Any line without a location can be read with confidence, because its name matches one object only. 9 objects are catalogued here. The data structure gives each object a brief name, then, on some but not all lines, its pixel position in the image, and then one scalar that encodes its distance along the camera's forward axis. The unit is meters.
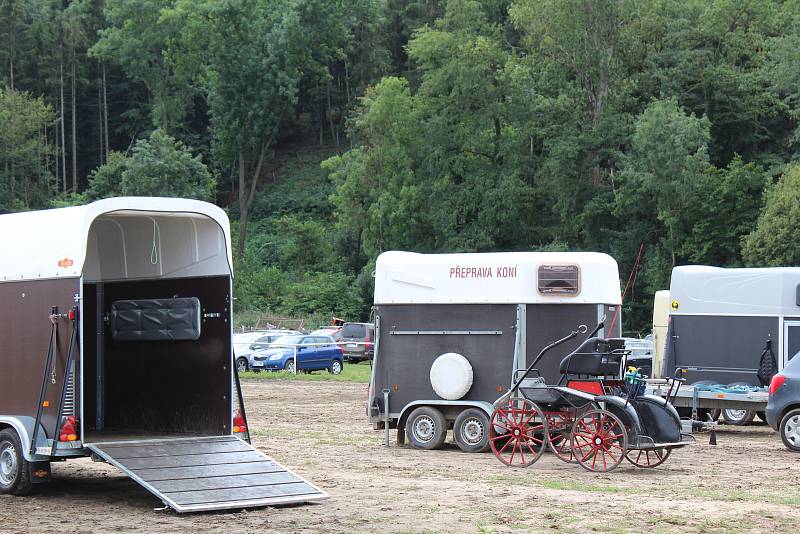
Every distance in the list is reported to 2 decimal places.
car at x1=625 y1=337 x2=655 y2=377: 32.71
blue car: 40.94
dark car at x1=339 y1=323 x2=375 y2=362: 48.96
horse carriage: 15.69
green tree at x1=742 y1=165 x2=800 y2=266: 50.00
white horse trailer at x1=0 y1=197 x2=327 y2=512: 12.69
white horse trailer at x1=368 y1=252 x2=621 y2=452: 18.09
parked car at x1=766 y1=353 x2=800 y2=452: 19.19
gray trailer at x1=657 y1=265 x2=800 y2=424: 22.34
